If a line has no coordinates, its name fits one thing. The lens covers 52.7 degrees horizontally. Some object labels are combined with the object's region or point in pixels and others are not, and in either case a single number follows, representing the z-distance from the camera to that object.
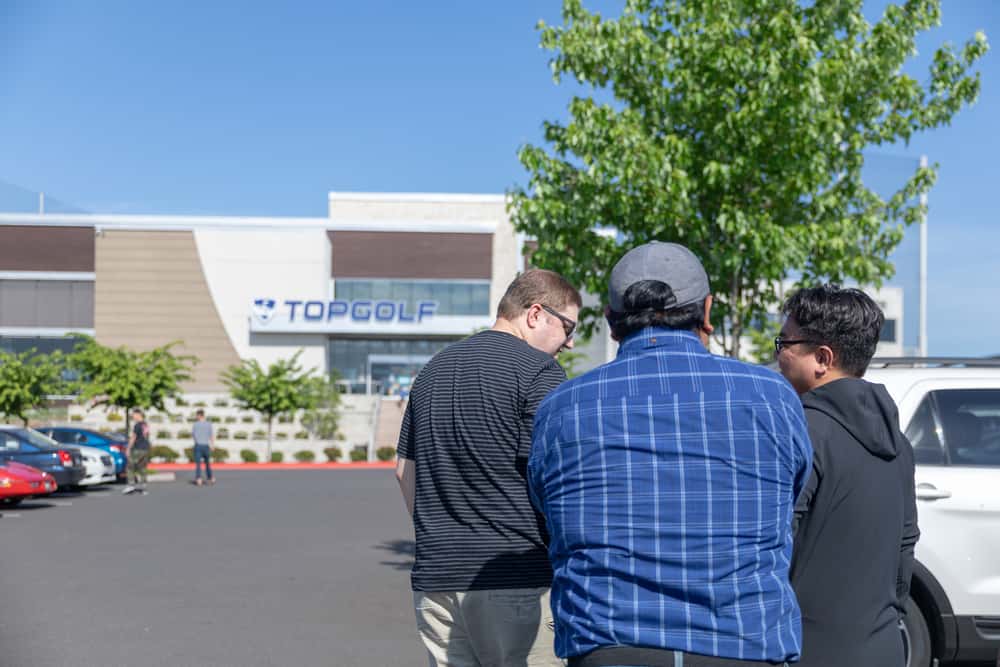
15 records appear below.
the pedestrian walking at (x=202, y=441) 24.14
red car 18.05
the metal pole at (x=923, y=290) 36.03
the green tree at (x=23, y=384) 31.17
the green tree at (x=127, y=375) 32.56
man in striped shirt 3.25
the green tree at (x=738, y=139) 10.29
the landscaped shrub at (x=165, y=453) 34.78
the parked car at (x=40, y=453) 19.48
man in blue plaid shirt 2.08
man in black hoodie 2.59
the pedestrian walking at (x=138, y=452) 22.95
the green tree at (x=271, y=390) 40.41
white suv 5.20
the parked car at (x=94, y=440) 24.64
